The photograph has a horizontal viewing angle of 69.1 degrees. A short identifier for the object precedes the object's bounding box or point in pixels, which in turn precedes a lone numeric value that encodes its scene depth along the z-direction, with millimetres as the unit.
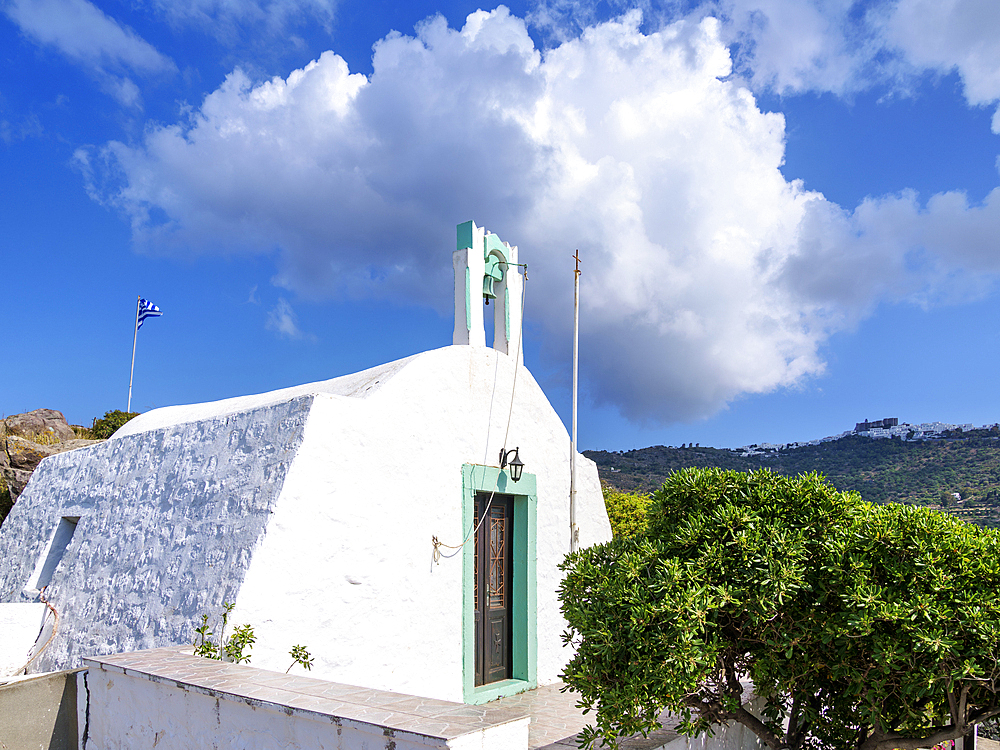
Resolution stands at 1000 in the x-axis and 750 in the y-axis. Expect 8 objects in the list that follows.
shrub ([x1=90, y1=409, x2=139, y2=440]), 17062
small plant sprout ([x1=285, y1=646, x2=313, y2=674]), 5473
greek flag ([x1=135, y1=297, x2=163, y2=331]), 17484
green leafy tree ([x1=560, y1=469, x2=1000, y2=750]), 3422
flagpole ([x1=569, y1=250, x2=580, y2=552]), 8672
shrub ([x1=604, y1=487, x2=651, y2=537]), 14178
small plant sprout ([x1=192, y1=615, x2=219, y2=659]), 5082
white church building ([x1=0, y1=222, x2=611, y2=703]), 5777
